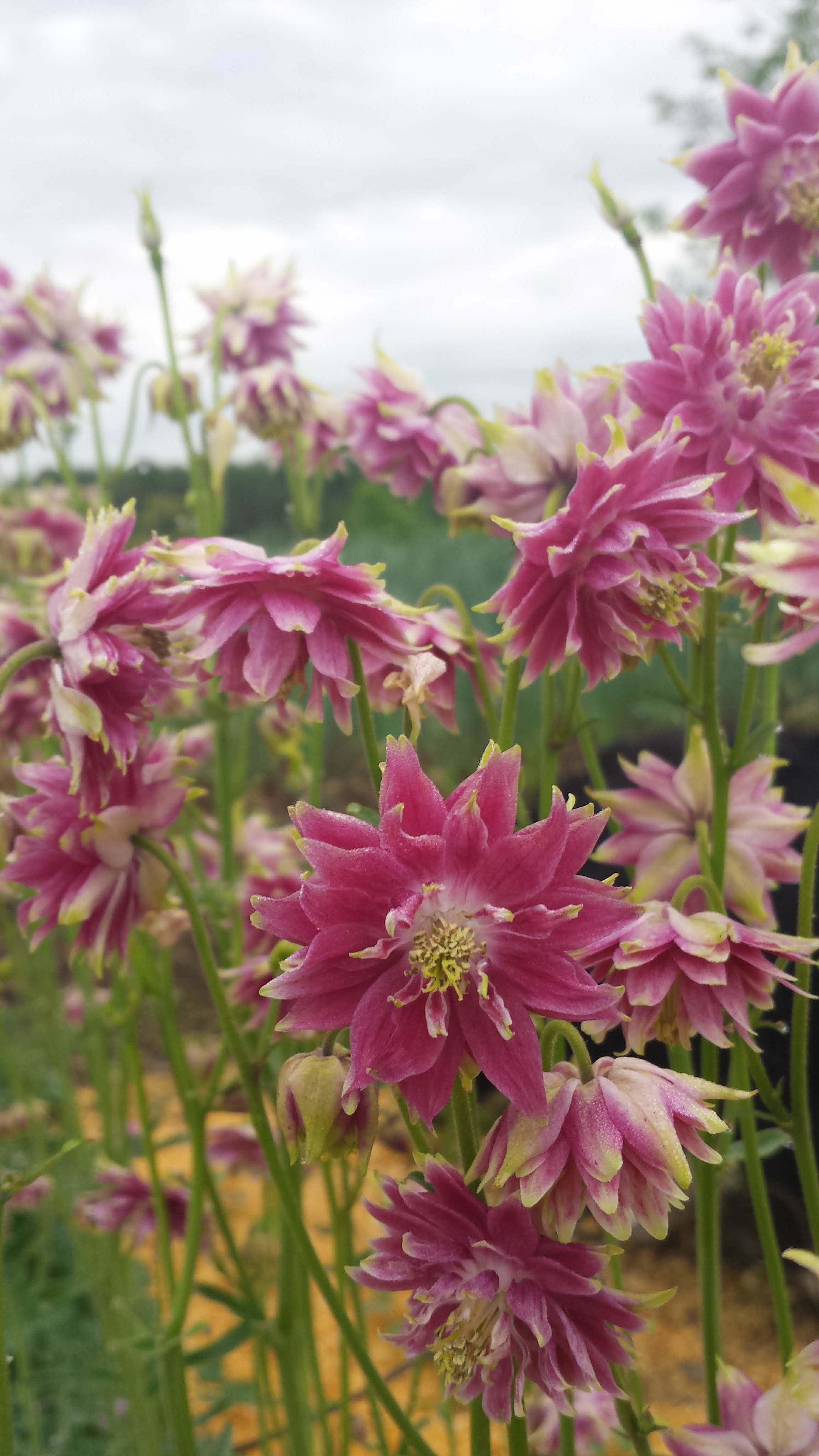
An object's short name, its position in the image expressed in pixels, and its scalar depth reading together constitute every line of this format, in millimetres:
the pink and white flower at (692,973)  151
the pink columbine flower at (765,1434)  173
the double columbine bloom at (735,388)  197
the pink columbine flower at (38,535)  445
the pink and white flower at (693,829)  215
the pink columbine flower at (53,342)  427
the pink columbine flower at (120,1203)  355
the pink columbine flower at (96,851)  205
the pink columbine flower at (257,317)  396
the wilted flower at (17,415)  400
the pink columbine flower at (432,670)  161
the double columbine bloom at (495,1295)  143
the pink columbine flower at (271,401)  359
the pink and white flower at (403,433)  286
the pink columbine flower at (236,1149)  389
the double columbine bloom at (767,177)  237
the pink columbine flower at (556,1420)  288
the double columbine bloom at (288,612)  165
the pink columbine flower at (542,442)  226
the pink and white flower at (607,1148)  132
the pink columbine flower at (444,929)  129
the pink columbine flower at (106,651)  176
